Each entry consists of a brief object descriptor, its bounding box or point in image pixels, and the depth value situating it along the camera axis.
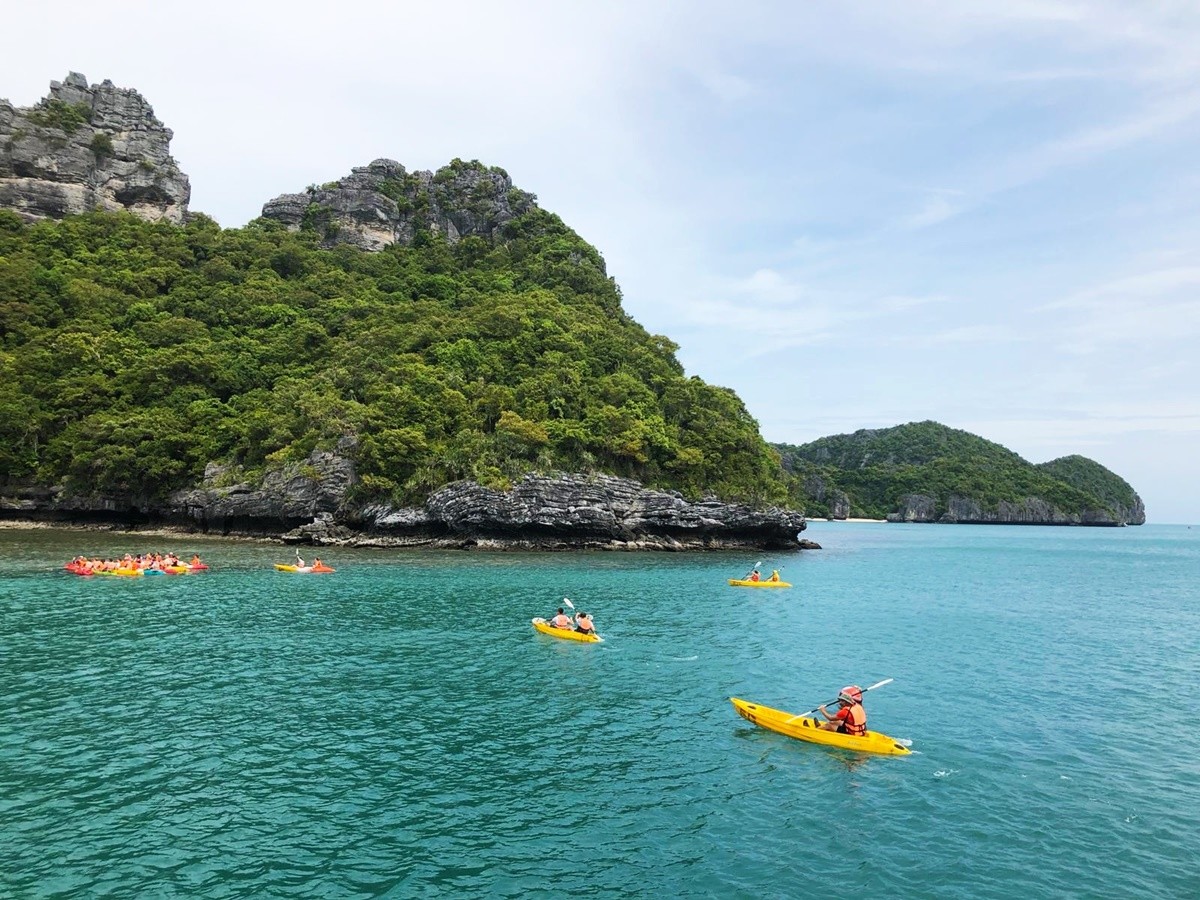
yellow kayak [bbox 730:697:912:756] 17.62
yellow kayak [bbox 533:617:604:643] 28.56
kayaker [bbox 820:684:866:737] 17.95
